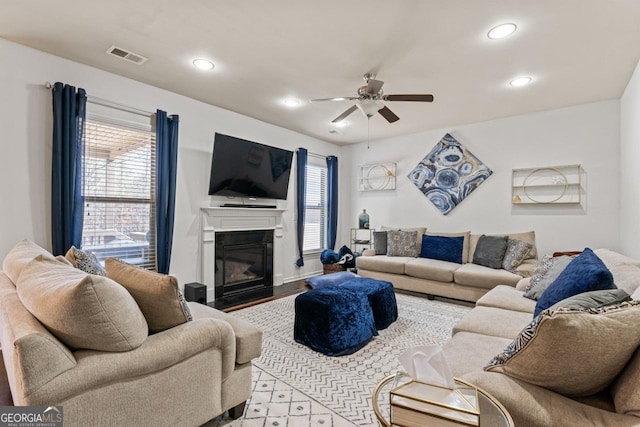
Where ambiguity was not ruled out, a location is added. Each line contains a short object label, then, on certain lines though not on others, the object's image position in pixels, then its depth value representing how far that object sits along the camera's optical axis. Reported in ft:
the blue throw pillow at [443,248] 15.11
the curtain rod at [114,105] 10.30
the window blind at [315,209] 19.22
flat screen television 13.55
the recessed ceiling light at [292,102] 13.14
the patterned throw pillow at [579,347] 3.08
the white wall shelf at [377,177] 19.36
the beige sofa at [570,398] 3.05
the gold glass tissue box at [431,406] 2.81
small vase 19.78
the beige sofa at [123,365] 3.72
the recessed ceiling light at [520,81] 10.85
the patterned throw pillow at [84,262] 6.74
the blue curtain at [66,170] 9.34
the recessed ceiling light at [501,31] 7.81
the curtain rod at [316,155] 19.08
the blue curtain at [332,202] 20.20
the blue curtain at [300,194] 17.81
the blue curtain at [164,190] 11.69
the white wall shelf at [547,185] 13.65
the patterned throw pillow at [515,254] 13.10
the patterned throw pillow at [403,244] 16.38
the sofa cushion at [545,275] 8.21
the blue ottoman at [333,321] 8.67
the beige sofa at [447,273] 12.73
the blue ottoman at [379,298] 10.23
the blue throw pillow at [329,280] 11.03
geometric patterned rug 6.07
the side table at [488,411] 3.01
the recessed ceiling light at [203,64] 9.83
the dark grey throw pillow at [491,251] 13.64
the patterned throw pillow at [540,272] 9.34
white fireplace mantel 13.51
